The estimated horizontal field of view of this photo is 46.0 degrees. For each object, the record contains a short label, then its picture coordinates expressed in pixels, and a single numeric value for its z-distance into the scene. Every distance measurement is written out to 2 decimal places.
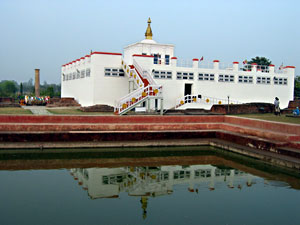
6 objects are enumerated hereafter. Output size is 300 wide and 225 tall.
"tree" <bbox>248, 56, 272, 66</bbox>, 56.28
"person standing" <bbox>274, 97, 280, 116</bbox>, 22.00
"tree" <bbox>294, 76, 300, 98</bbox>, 48.75
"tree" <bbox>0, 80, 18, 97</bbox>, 106.01
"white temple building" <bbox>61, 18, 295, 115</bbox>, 24.81
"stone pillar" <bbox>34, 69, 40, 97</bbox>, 40.30
